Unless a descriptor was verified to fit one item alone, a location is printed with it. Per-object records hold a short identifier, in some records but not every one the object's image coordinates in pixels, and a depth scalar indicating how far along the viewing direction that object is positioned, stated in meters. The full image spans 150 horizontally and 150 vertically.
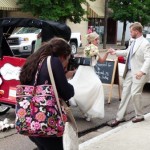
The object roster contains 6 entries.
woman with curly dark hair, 3.98
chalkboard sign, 10.90
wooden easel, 10.75
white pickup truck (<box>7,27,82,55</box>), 21.32
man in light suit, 7.96
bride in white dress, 8.17
